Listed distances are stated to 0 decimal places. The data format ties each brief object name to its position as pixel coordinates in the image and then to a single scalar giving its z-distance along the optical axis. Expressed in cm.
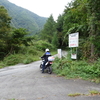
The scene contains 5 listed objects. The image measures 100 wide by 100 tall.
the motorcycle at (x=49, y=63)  690
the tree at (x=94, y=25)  644
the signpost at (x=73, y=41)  706
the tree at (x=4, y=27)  1541
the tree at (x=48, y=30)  4317
